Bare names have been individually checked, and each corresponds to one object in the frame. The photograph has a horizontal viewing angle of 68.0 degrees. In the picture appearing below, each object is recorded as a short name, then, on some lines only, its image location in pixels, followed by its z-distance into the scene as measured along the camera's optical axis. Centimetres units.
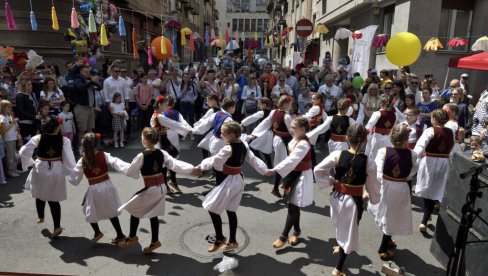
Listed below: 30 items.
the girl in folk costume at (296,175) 458
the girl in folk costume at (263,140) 709
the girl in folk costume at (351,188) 394
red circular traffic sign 1447
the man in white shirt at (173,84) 1070
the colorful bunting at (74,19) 1022
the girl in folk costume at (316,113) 745
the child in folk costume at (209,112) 666
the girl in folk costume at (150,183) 432
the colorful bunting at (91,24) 1053
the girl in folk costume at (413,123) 646
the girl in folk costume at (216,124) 638
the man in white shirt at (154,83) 1068
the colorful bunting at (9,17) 966
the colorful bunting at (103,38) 1042
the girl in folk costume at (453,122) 579
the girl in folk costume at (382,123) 666
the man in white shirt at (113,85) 956
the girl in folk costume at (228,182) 436
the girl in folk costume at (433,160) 509
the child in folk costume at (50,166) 474
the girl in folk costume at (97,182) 438
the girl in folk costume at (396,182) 420
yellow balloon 879
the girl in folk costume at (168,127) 643
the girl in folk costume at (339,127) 643
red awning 906
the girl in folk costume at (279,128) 649
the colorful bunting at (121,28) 1127
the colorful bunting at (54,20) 988
